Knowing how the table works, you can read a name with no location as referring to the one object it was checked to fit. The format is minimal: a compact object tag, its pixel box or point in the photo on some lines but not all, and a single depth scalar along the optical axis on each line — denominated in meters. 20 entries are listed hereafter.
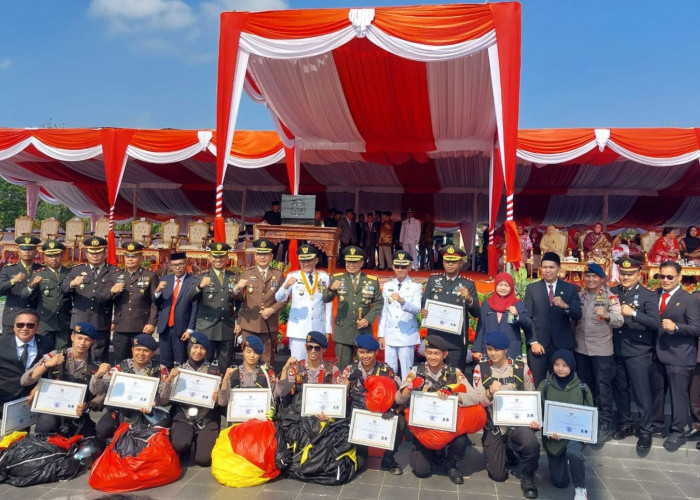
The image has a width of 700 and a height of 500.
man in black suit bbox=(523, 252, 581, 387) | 4.16
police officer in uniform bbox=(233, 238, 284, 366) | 4.59
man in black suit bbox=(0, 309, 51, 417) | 3.82
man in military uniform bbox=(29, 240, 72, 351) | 4.68
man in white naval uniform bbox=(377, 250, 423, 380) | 4.34
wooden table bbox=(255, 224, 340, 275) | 6.37
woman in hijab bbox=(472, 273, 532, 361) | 4.08
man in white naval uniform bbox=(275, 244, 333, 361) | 4.50
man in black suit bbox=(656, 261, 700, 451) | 3.87
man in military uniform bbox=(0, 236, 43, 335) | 4.56
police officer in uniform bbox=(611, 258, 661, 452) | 3.91
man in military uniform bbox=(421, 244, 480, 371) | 4.26
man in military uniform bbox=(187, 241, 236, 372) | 4.54
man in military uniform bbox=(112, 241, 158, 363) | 4.70
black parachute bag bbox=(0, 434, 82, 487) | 3.27
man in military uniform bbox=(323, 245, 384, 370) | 4.43
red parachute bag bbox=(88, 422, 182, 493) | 3.19
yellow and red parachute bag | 3.32
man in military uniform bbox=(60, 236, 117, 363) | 4.64
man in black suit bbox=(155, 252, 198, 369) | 4.62
